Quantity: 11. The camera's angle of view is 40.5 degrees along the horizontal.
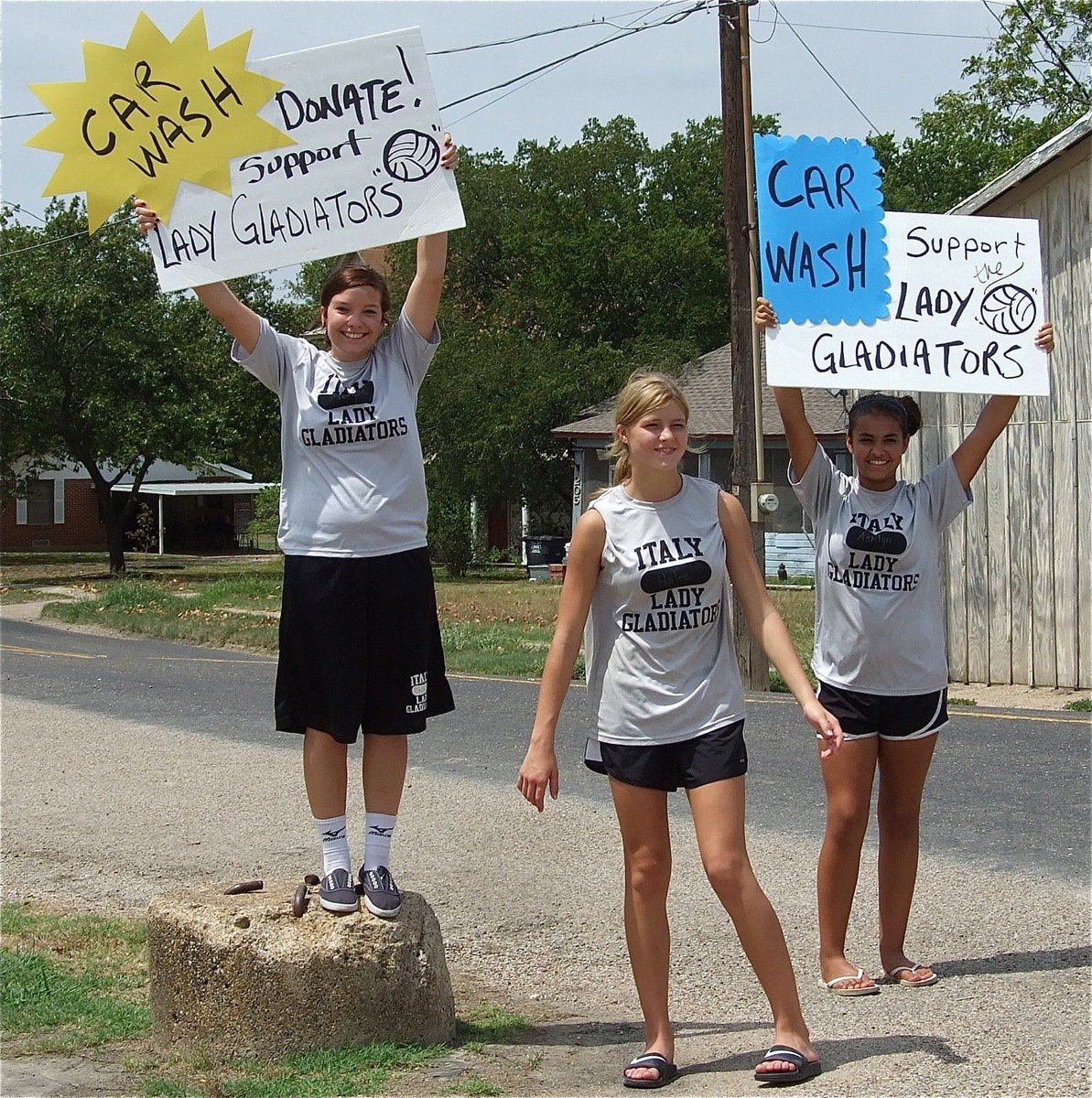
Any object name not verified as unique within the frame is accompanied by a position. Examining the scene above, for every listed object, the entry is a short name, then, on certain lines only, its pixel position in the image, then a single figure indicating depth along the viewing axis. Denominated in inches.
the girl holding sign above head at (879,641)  195.6
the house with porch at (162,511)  2208.4
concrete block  175.8
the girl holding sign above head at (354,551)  178.5
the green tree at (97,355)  1350.9
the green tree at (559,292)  1473.9
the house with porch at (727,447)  1236.5
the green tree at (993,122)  1517.0
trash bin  1369.3
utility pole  567.8
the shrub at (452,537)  1385.3
